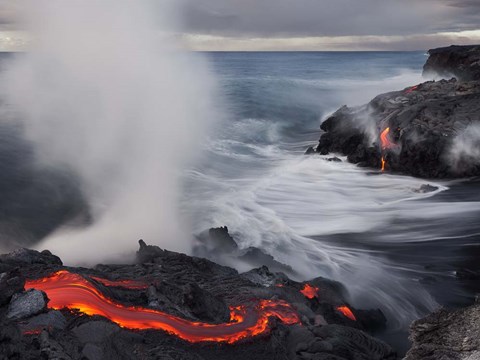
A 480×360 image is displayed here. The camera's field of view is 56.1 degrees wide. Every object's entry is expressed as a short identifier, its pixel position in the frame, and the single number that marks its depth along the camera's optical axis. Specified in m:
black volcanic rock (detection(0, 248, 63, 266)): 7.75
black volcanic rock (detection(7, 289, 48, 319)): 5.93
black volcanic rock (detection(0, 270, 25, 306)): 6.14
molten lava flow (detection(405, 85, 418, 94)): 26.74
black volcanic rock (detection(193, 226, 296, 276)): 11.31
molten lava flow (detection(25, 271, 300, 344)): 6.37
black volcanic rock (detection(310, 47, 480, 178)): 19.53
